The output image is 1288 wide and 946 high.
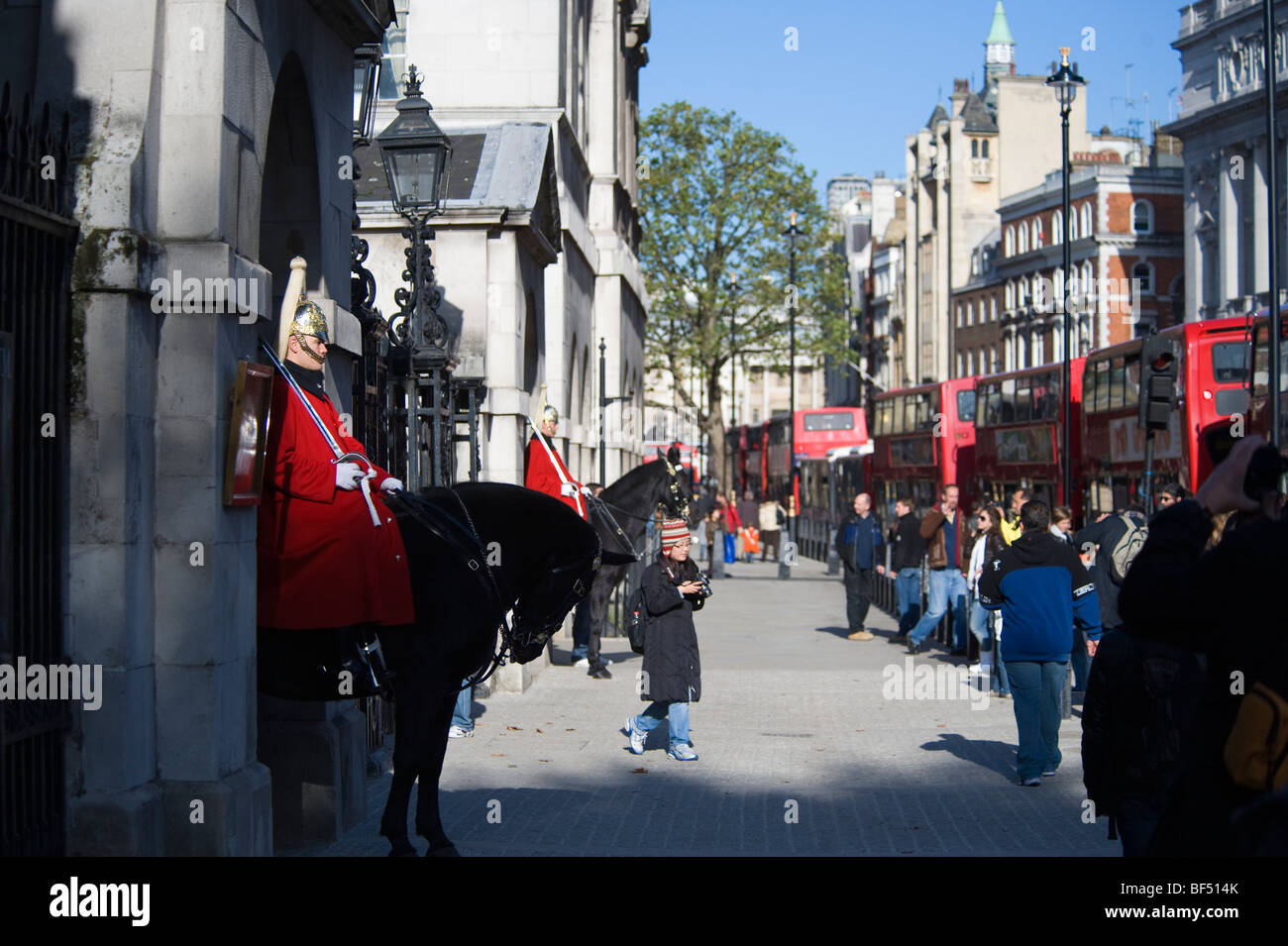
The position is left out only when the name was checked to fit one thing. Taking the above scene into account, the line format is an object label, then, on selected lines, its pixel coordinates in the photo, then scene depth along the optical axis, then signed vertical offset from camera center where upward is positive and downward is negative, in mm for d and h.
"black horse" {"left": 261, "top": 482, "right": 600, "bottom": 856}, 8109 -519
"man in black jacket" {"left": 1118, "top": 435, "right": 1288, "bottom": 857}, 4262 -306
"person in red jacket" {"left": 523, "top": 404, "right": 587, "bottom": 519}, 16234 +262
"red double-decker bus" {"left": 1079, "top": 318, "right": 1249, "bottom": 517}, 26953 +1484
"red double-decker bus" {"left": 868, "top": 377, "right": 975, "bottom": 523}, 44469 +1643
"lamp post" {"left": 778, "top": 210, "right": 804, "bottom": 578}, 37469 +2767
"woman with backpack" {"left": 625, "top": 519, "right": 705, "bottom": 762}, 12375 -1074
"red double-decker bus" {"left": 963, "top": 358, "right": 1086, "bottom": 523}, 35438 +1531
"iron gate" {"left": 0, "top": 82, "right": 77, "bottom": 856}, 6562 +217
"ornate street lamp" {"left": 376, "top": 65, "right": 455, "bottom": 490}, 12180 +1973
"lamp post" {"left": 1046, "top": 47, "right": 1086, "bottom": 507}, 27109 +6836
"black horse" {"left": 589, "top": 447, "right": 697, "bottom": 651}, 17984 +14
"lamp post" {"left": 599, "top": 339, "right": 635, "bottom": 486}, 25719 +1593
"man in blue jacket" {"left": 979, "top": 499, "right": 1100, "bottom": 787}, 11344 -914
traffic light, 16656 +1175
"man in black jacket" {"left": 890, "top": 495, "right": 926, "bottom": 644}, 21828 -822
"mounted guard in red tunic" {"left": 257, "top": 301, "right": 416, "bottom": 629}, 7758 -175
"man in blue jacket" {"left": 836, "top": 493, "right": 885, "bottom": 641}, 22741 -846
